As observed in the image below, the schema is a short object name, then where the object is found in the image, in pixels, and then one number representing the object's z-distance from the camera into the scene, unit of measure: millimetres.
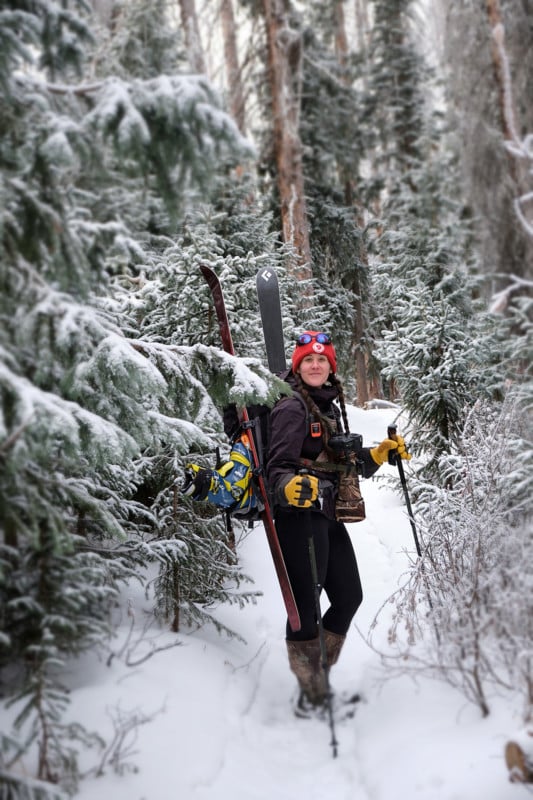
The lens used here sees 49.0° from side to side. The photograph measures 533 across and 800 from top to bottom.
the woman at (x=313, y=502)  3877
